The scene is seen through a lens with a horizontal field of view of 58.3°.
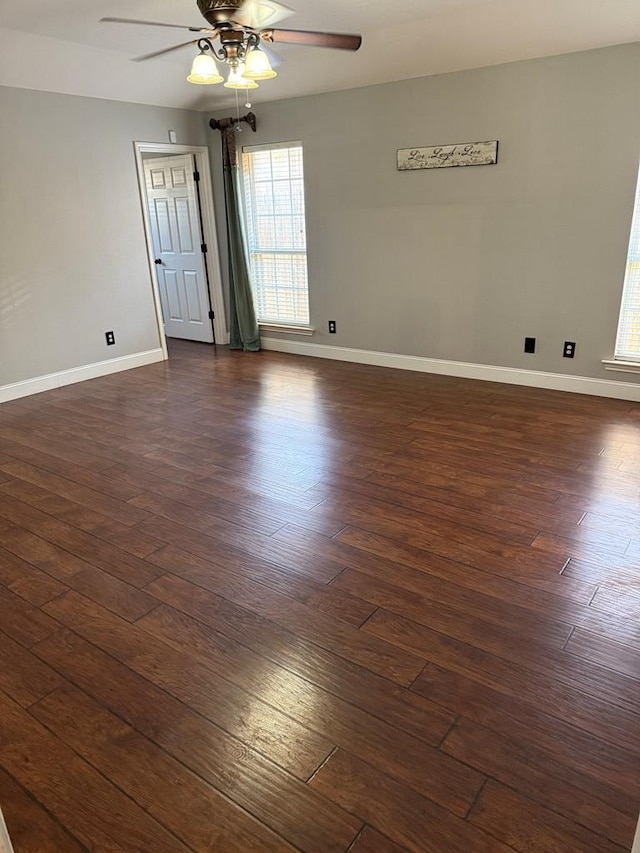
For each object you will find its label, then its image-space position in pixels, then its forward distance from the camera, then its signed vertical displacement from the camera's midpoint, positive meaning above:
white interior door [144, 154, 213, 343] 6.26 -0.14
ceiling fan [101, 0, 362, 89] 2.55 +0.88
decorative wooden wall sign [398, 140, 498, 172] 4.41 +0.48
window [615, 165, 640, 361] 4.02 -0.67
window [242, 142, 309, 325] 5.60 -0.03
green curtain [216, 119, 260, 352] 5.75 -0.36
